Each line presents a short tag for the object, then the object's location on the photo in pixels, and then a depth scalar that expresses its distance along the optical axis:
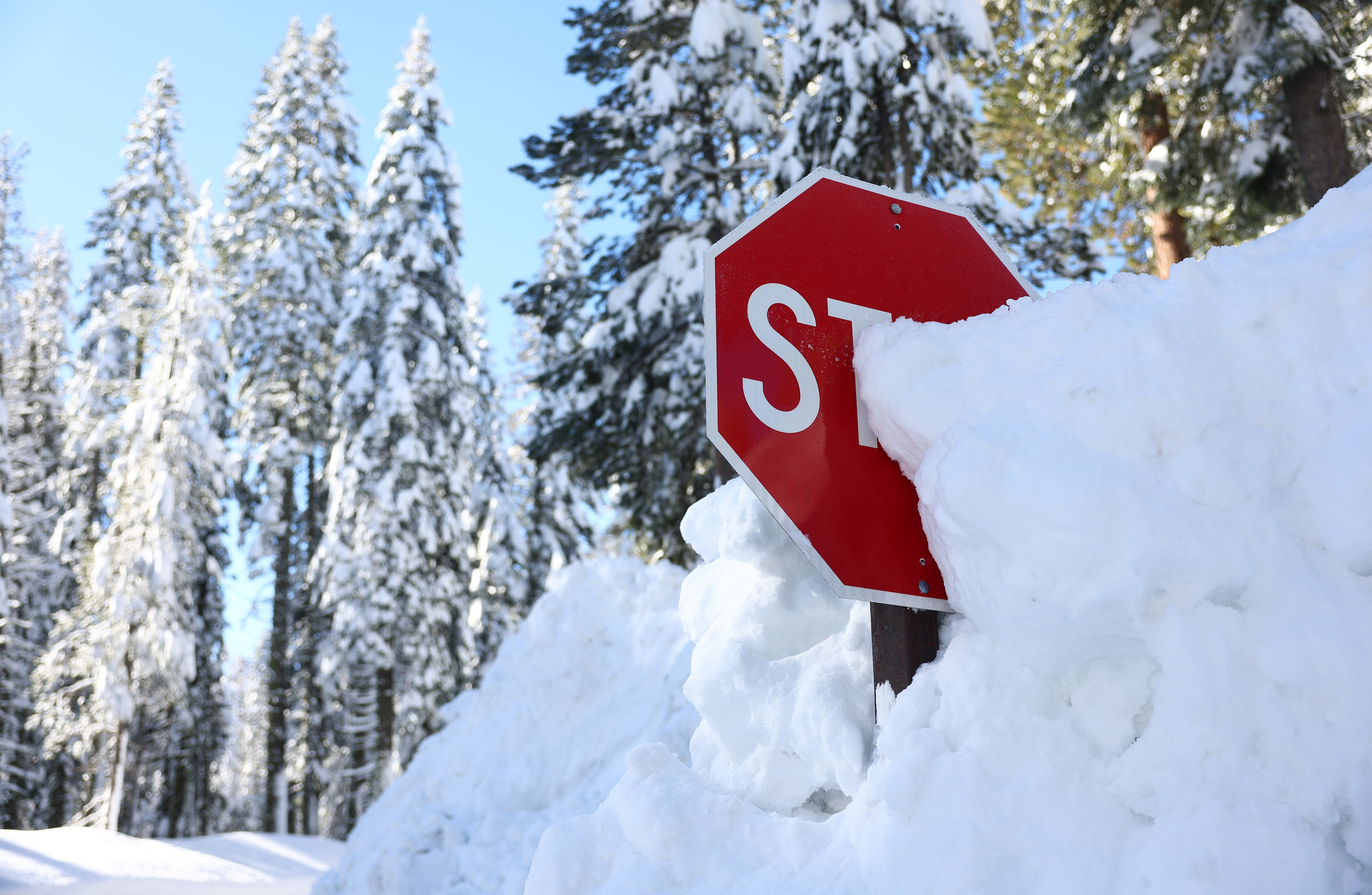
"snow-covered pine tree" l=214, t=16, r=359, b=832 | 21.17
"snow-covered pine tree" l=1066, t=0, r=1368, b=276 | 8.55
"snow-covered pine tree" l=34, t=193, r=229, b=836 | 18.25
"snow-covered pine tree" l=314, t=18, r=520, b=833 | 18.89
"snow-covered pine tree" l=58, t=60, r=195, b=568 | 21.92
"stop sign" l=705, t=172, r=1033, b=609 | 2.12
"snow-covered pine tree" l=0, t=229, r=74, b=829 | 20.95
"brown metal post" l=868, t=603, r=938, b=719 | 2.23
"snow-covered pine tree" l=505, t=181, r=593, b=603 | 22.06
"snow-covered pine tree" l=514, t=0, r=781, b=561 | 11.53
